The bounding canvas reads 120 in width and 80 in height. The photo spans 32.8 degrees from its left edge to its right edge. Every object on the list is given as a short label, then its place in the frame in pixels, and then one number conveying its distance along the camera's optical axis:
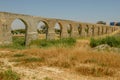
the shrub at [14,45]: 16.95
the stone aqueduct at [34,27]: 18.11
